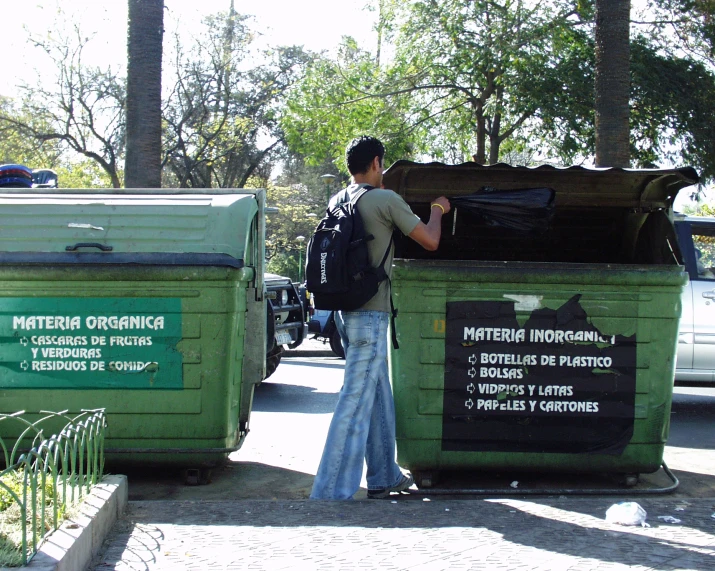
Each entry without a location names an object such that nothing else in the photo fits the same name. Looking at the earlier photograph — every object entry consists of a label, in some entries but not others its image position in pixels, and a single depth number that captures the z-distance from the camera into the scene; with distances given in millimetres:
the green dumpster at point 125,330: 4836
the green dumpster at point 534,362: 4715
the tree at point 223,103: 28375
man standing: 4352
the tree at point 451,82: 16359
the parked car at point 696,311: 8164
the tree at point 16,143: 27219
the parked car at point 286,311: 10812
